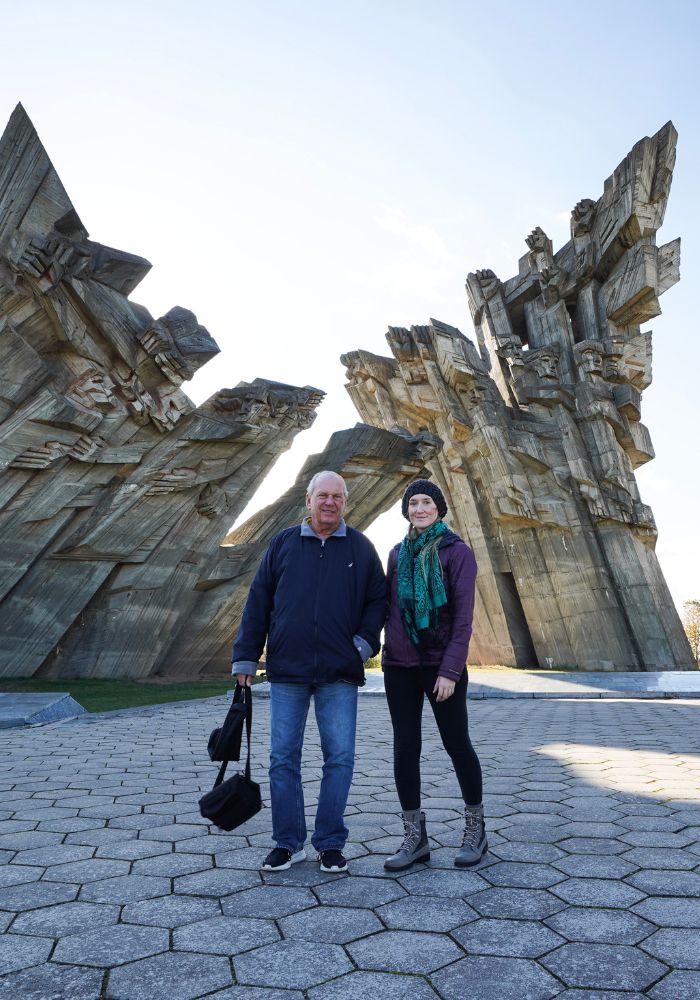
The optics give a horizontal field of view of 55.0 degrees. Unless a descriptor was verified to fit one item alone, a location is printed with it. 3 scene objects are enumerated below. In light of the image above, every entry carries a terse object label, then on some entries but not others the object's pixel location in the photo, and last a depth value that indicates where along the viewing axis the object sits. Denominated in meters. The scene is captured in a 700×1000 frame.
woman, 2.94
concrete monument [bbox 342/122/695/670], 19.11
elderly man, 2.98
